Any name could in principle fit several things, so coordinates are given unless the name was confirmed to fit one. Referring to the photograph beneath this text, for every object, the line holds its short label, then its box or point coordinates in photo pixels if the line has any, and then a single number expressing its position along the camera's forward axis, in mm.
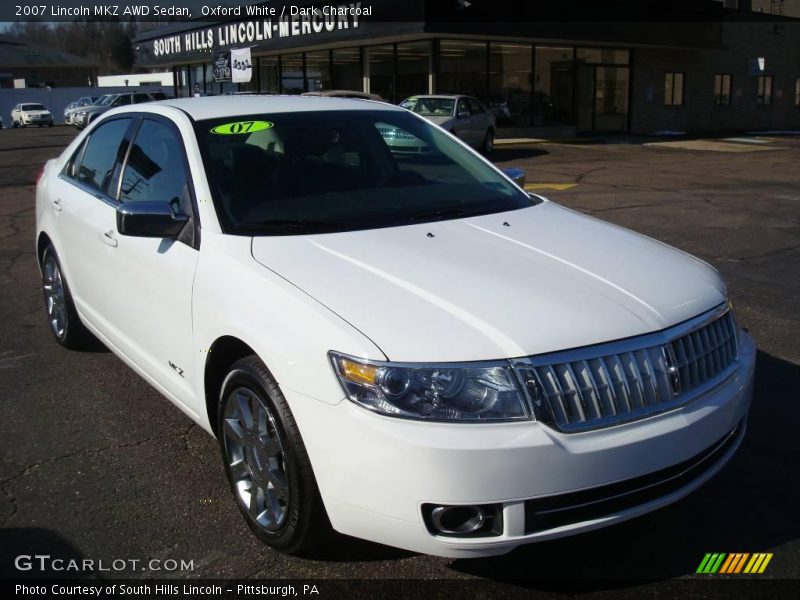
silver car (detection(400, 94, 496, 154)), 20094
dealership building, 25953
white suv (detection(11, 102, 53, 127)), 48875
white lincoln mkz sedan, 2588
